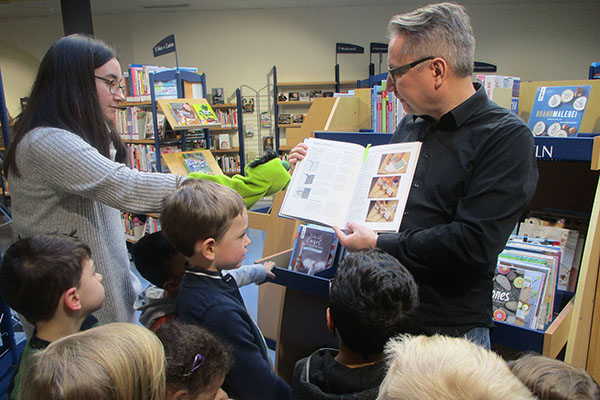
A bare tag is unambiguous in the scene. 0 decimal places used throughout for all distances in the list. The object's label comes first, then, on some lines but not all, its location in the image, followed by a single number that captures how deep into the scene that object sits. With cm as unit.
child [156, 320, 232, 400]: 97
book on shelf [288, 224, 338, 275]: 191
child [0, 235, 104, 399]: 117
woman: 121
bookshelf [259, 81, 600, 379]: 137
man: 112
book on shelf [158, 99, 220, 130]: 395
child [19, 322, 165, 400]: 73
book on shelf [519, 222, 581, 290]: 173
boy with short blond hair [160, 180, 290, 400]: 119
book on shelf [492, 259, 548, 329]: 149
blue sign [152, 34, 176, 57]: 464
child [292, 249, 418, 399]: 99
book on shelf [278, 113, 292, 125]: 867
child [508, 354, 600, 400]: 69
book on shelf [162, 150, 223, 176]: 397
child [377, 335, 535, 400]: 61
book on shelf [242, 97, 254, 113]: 866
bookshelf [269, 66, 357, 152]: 848
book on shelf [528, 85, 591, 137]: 179
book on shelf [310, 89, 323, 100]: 866
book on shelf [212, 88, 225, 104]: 834
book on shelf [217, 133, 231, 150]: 822
